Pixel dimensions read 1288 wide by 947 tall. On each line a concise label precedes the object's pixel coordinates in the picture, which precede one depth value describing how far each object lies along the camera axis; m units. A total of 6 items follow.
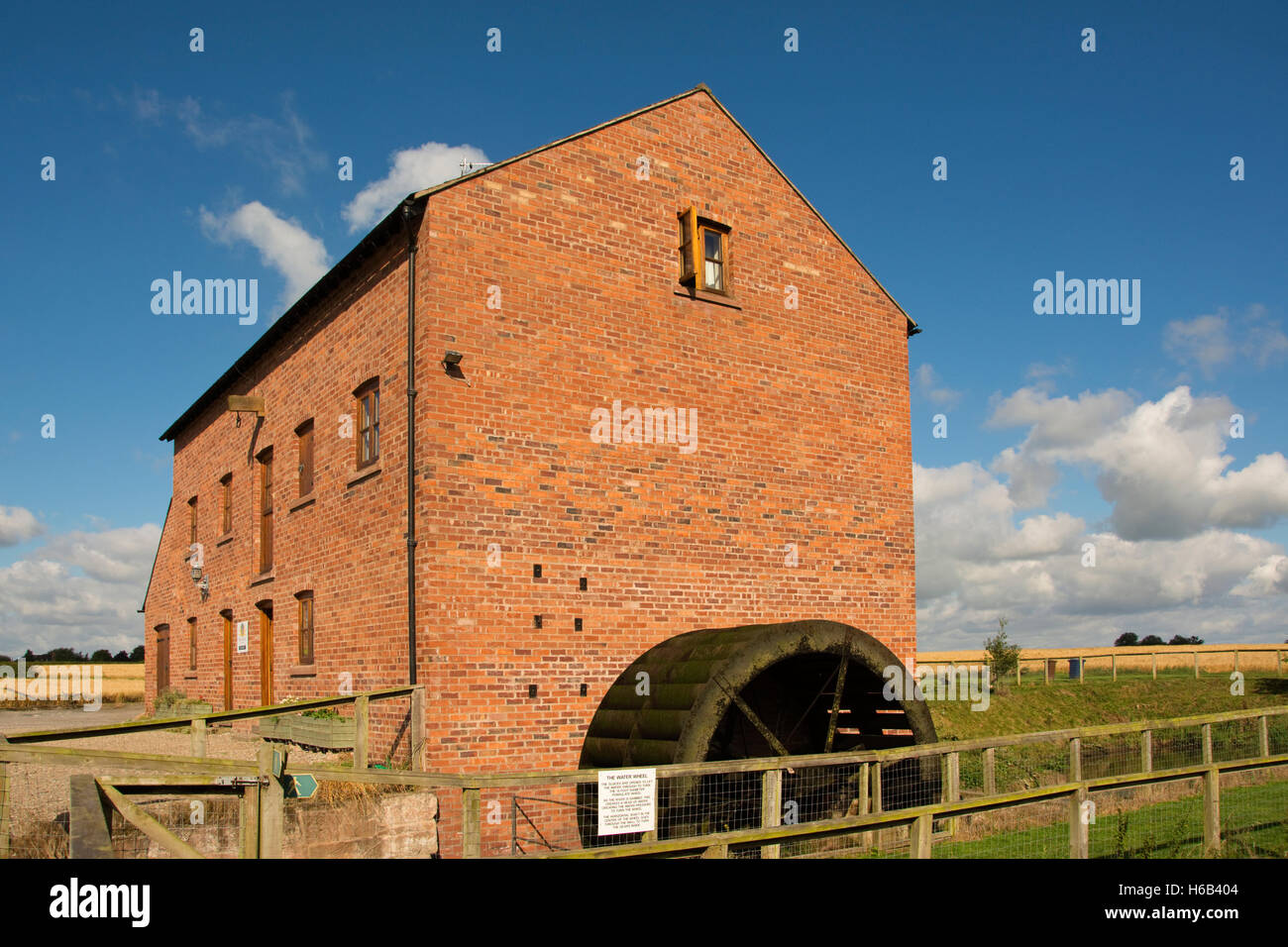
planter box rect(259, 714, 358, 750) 11.73
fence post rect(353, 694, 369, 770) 9.79
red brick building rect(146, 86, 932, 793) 10.77
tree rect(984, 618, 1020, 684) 30.80
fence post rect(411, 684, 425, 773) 10.25
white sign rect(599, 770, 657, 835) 6.37
